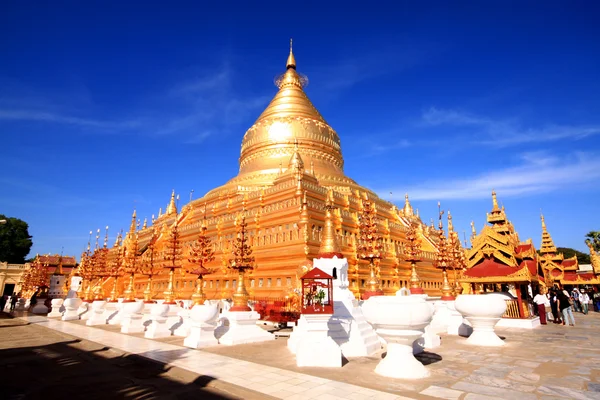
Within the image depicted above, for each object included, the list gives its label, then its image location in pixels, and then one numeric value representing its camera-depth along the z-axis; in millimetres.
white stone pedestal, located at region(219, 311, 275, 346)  11062
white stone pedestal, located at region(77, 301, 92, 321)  21500
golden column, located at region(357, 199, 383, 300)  12742
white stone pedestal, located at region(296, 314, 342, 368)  7711
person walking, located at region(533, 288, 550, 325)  15805
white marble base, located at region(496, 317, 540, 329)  14719
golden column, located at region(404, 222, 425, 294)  13883
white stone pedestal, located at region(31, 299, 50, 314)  29453
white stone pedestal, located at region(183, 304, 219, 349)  10445
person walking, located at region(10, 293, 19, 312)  34516
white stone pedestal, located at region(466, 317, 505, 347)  10320
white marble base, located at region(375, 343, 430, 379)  6645
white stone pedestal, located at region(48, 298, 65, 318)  23875
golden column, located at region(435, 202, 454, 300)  15354
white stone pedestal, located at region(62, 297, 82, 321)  21531
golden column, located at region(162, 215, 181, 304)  15289
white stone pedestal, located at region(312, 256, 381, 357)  9352
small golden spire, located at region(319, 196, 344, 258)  11773
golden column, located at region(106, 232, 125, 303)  22266
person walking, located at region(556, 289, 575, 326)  15484
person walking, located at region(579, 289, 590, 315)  22939
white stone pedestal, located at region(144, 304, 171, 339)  12867
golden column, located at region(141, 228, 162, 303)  30953
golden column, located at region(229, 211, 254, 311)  11875
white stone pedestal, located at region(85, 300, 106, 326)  18066
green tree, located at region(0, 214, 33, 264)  64250
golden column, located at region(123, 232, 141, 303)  18353
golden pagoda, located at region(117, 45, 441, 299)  23016
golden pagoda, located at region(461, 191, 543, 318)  16172
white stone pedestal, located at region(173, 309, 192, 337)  13297
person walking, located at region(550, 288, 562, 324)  16803
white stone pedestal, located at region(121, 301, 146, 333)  14613
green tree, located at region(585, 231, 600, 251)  42656
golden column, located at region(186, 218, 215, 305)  13016
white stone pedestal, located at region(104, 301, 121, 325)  18656
